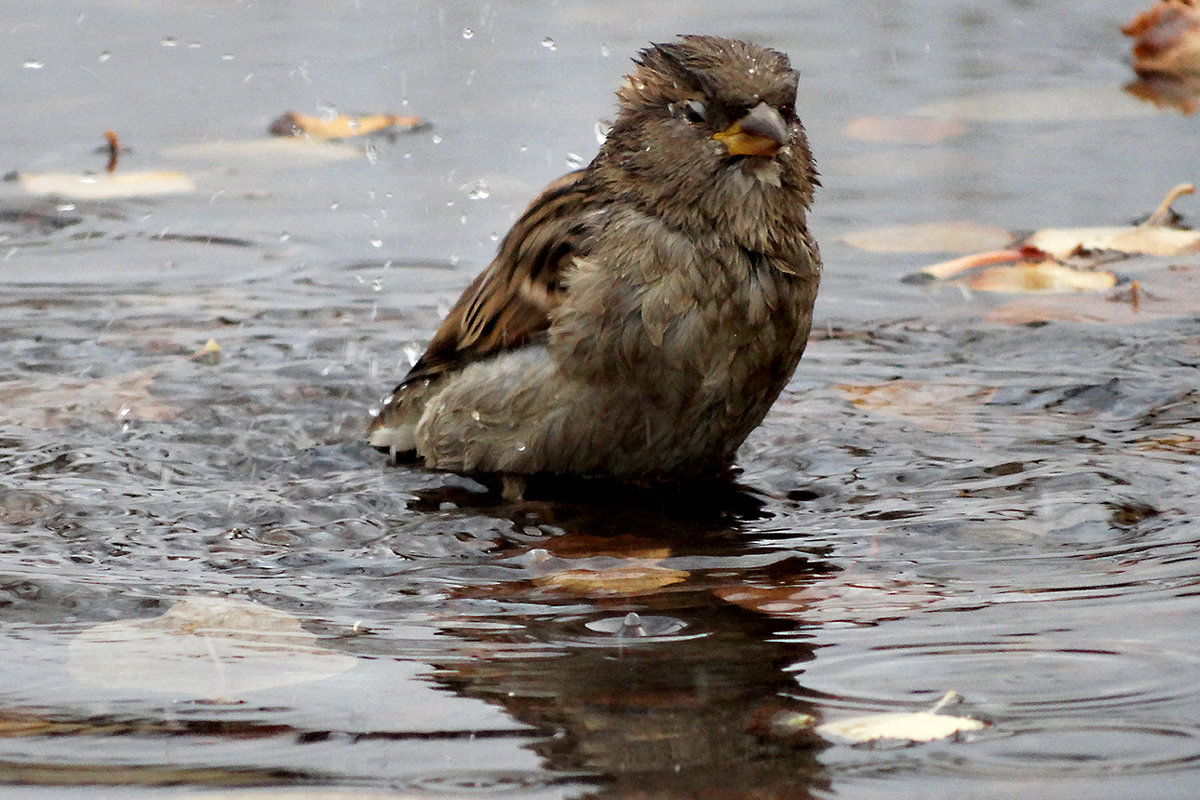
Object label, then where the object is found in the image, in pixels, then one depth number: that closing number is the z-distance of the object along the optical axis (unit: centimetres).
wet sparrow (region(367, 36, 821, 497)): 746
